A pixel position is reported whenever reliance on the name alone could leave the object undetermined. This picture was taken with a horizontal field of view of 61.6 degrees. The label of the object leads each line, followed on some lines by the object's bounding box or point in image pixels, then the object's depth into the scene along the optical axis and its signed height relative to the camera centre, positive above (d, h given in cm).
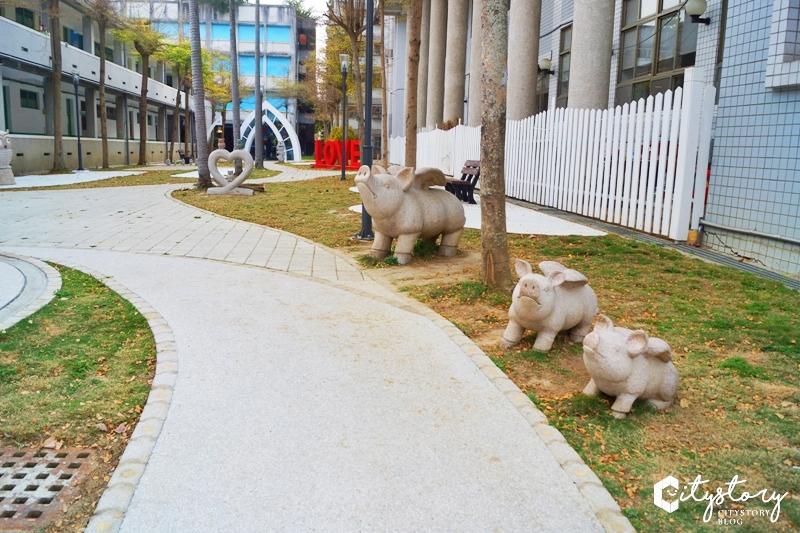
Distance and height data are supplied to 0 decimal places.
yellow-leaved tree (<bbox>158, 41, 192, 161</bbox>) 4056 +538
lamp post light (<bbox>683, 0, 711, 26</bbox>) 1252 +284
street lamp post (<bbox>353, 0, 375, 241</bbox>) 978 +21
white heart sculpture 1786 -55
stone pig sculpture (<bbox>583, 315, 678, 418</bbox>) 389 -119
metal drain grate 288 -158
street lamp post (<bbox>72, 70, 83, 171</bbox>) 2854 +152
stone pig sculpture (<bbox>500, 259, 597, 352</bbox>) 482 -107
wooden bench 1560 -65
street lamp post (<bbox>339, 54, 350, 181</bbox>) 2362 +239
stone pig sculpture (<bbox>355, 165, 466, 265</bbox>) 792 -67
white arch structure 4831 +151
